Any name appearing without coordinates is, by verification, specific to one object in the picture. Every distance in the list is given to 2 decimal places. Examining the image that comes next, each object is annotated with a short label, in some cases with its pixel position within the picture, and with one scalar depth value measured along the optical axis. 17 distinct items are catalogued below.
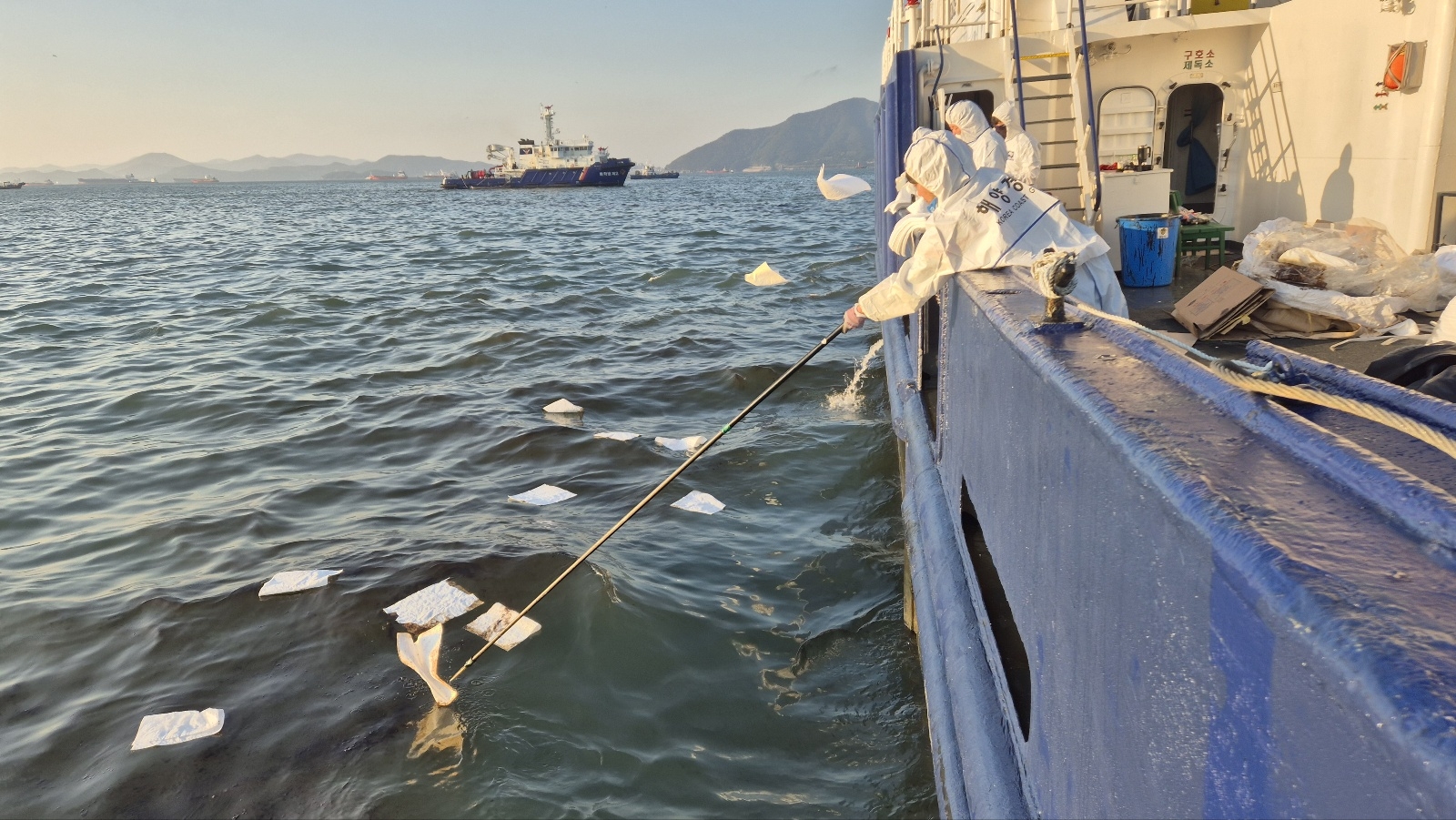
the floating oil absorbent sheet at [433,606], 4.86
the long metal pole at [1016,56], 6.60
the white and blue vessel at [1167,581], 0.93
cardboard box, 5.29
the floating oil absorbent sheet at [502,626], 4.63
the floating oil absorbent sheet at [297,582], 5.21
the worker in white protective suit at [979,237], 3.71
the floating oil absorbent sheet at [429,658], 4.09
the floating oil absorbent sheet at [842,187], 8.61
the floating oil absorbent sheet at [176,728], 3.99
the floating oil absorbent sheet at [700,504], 6.38
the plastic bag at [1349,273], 5.13
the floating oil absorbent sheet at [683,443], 7.57
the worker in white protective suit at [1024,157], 7.04
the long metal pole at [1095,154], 7.12
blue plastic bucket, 7.16
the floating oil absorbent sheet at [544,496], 6.50
